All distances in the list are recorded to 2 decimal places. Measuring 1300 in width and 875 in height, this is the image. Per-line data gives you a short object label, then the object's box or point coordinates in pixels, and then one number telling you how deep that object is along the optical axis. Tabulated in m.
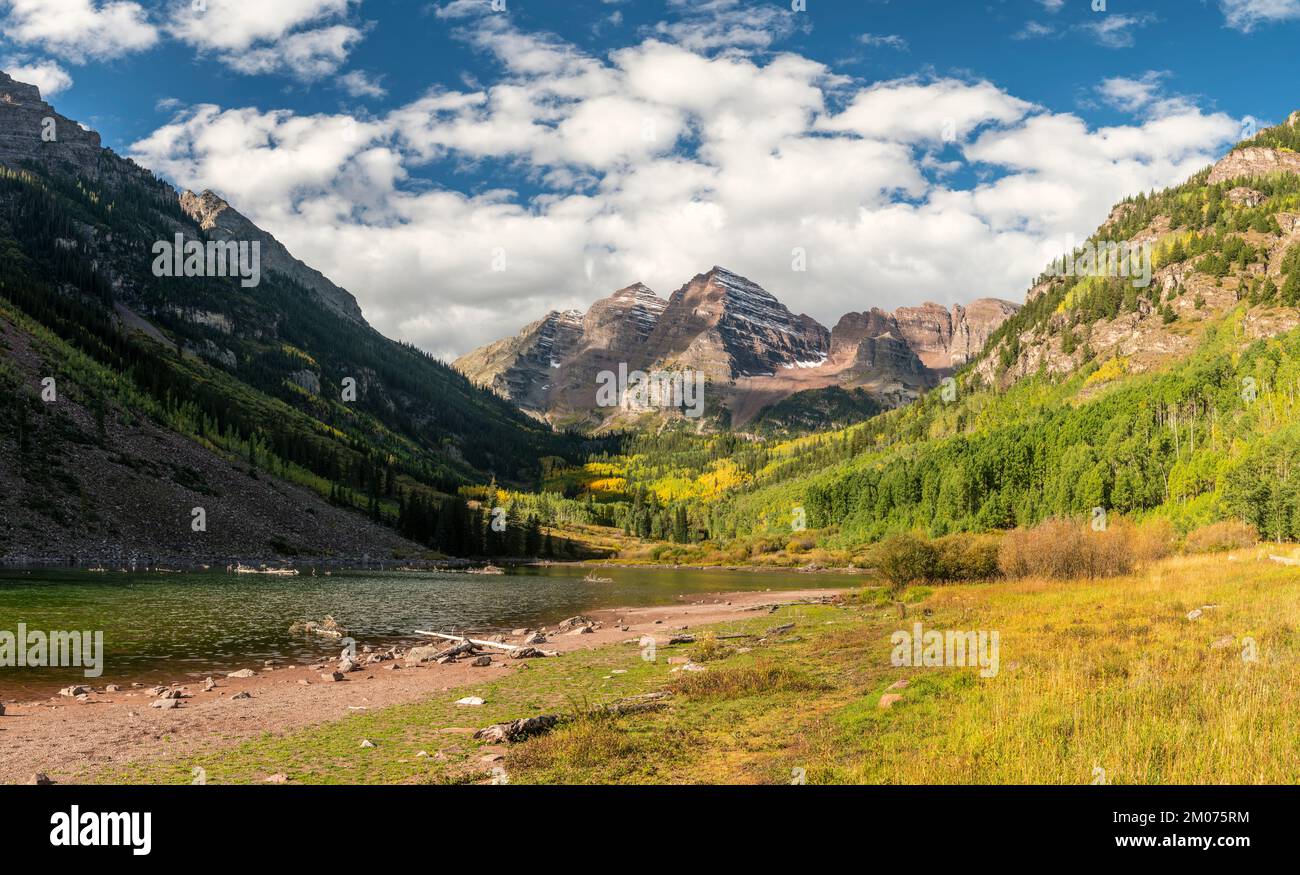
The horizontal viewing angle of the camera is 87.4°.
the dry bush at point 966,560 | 67.25
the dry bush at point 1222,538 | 70.88
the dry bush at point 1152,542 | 61.75
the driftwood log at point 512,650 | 36.53
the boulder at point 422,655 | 35.38
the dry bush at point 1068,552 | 57.91
